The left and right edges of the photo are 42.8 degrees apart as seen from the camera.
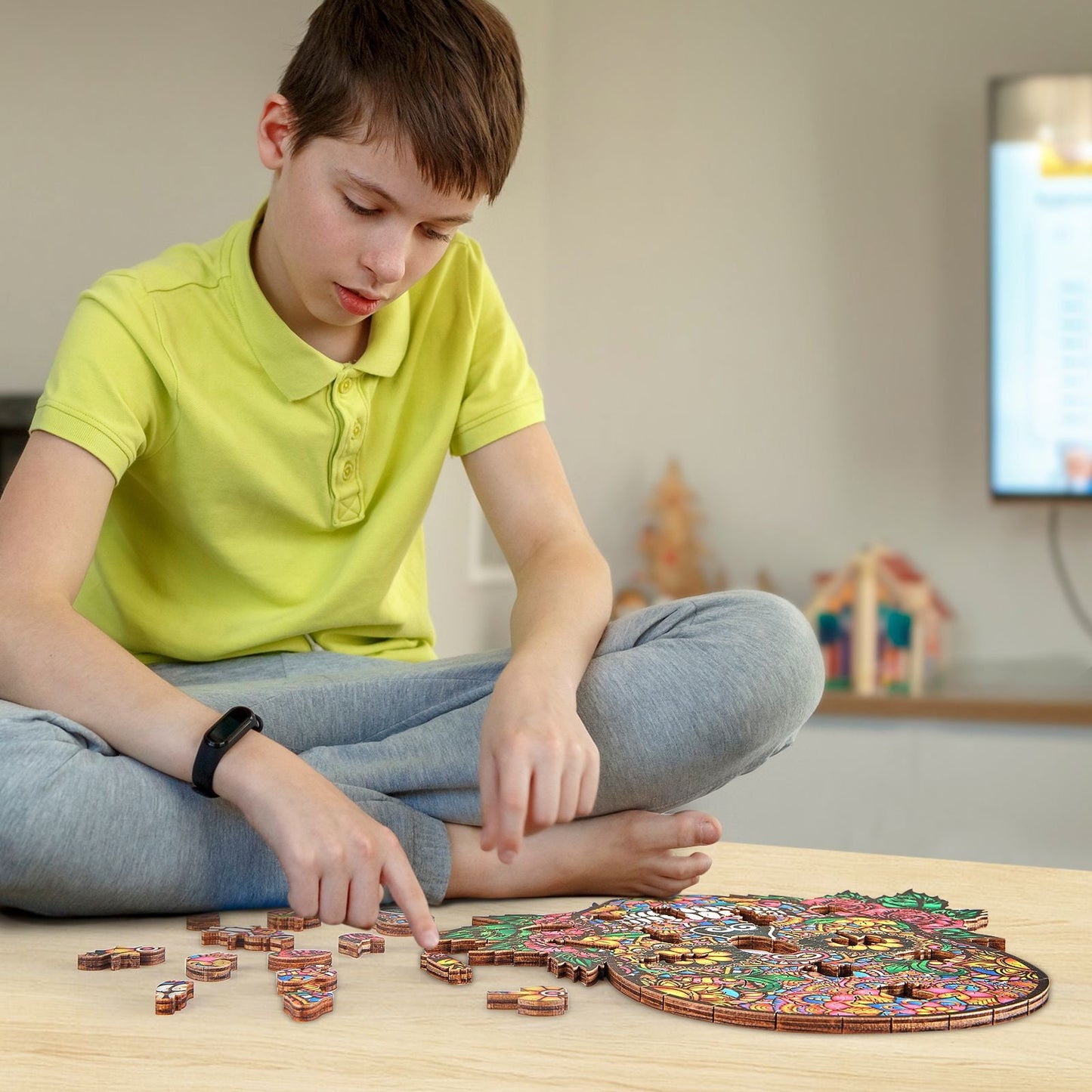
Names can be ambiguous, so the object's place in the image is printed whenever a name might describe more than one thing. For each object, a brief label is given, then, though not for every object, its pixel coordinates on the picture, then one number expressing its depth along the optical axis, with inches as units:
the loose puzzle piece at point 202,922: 40.4
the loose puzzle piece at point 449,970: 33.9
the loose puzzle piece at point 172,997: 31.2
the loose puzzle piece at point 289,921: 40.3
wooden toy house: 103.2
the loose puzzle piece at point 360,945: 36.8
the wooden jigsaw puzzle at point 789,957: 30.7
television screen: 102.4
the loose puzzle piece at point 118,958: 35.4
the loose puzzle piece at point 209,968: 33.9
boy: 38.5
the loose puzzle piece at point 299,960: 34.8
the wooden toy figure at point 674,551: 113.3
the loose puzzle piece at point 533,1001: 31.2
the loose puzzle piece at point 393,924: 38.9
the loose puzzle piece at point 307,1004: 30.9
